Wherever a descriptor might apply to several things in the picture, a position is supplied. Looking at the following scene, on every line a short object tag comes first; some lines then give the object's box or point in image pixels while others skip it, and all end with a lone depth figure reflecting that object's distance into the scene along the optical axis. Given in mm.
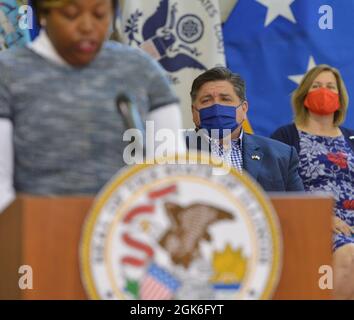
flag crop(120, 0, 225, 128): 8641
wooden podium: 3184
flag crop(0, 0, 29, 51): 7930
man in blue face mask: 6340
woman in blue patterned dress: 7574
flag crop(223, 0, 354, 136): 9266
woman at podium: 3684
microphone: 3611
